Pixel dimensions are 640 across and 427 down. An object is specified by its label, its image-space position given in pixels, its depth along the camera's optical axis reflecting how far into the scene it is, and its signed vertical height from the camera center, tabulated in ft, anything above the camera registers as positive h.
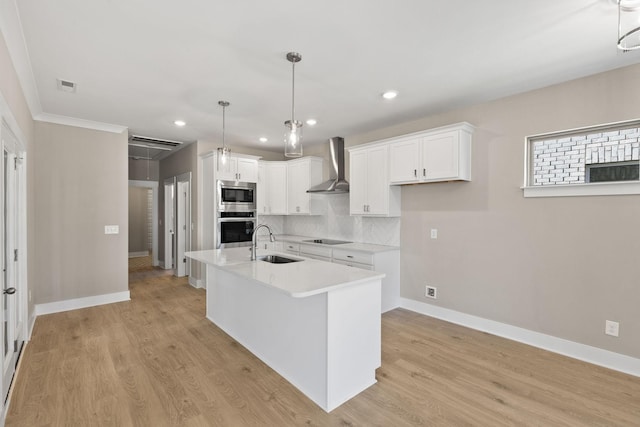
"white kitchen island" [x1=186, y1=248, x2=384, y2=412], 7.09 -2.99
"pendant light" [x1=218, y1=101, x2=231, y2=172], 11.26 +3.96
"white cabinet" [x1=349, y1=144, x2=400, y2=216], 13.78 +1.16
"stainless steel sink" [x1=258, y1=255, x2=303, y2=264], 10.93 -1.74
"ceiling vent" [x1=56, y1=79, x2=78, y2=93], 9.65 +4.01
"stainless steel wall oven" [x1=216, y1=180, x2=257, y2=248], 17.10 -0.20
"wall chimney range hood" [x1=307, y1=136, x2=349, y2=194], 16.03 +2.40
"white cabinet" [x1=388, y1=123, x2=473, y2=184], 11.41 +2.10
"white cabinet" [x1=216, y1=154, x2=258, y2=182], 17.20 +2.29
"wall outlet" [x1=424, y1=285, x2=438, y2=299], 13.04 -3.55
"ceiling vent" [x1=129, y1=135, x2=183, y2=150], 17.06 +3.97
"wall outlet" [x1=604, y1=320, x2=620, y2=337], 8.78 -3.43
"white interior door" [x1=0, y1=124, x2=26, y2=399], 7.82 -1.37
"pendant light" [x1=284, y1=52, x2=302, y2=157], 7.91 +1.99
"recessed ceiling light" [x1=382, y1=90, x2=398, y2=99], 10.48 +3.98
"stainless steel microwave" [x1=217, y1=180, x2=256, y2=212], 17.07 +0.78
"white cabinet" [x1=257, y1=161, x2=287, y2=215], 19.22 +1.40
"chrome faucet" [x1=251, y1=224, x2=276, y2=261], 10.51 -1.43
